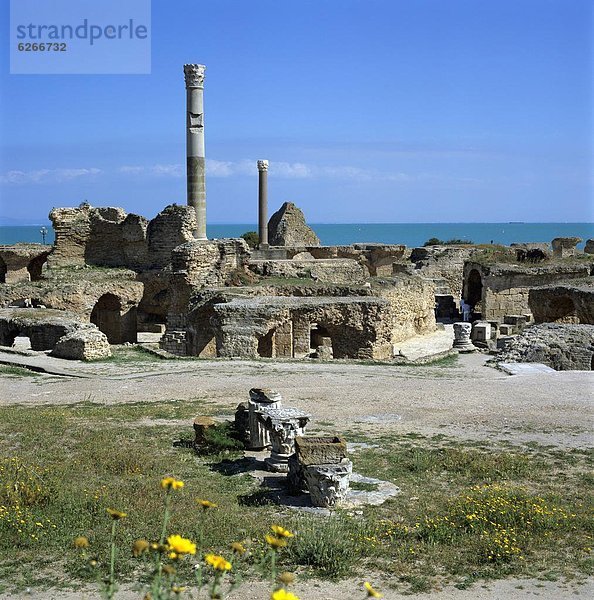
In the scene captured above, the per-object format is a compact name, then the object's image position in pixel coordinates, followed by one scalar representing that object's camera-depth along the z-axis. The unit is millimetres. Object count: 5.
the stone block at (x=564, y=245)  47600
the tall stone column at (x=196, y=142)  36000
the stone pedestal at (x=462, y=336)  22998
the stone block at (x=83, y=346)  19891
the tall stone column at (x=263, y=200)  47531
